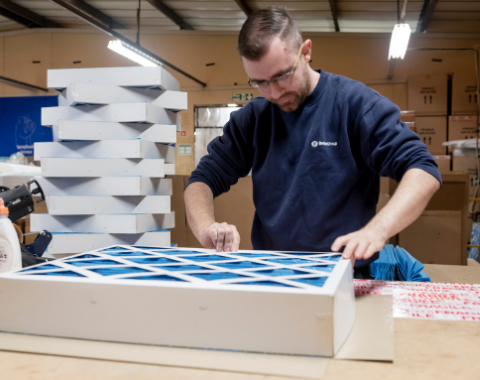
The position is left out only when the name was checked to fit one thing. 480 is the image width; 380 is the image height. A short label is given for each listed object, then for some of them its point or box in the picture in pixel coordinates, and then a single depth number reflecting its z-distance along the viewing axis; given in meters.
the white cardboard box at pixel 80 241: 3.08
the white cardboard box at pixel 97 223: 3.03
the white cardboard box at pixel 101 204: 3.04
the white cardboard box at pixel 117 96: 3.00
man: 1.22
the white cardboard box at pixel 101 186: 3.00
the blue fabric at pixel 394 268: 1.56
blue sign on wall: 7.80
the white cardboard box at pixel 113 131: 2.99
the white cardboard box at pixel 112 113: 2.99
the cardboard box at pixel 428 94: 6.57
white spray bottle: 1.13
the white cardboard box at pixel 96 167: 3.01
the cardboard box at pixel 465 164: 6.05
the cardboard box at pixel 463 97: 6.54
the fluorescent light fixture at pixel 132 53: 4.56
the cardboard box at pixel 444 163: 6.16
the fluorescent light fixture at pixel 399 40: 4.23
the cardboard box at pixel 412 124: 6.15
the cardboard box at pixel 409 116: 6.41
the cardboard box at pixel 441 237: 2.88
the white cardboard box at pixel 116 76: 3.03
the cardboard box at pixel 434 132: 6.58
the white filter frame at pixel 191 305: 0.71
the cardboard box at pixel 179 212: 3.97
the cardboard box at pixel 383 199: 3.03
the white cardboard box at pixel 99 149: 2.99
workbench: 0.67
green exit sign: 7.37
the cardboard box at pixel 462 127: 6.53
